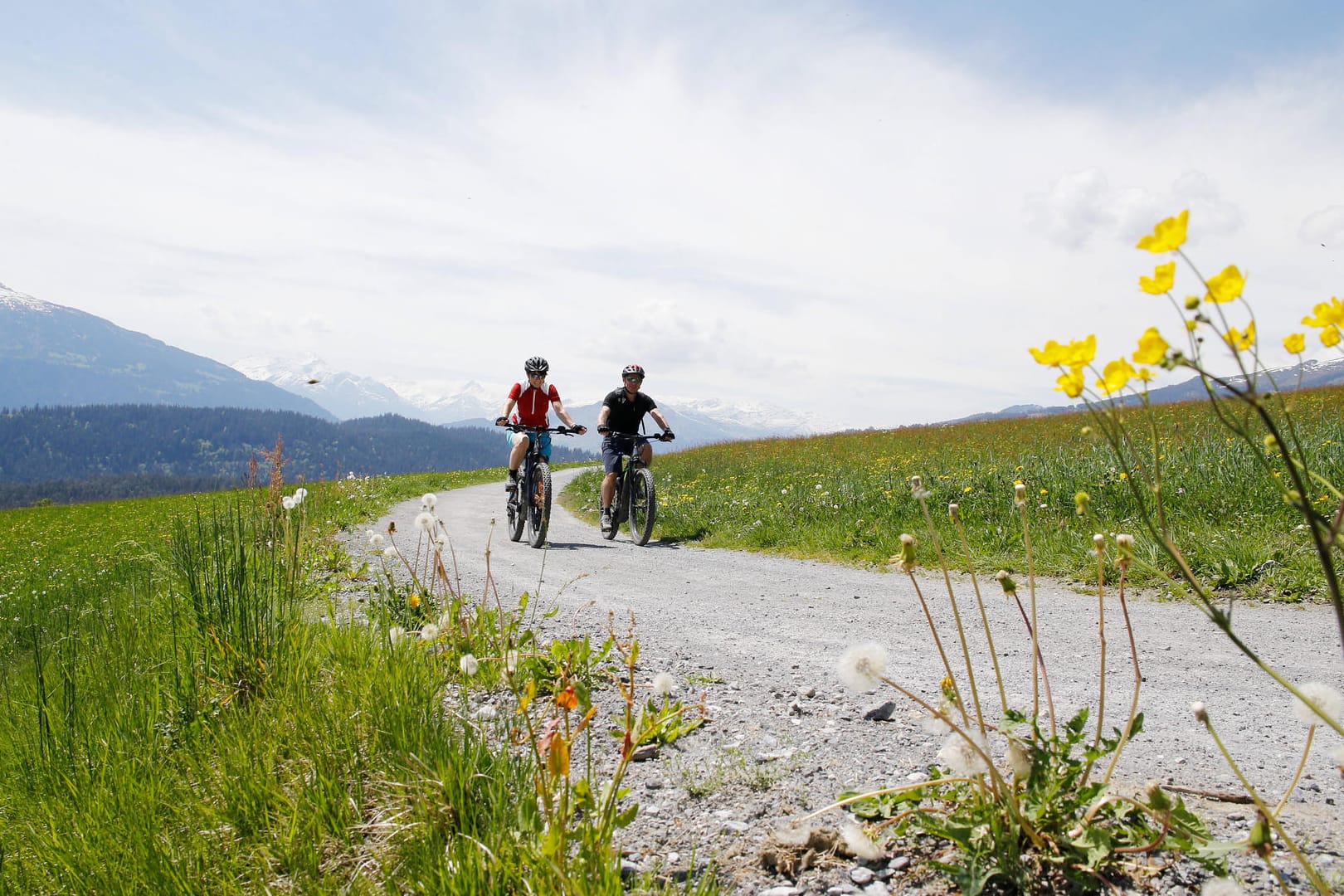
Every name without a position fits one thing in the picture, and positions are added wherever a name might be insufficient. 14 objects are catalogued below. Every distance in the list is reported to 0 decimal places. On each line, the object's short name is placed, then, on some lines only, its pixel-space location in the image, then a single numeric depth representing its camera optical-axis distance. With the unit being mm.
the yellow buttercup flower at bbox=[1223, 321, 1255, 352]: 1200
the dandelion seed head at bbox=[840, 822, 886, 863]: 2010
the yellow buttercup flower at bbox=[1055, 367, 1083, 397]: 1370
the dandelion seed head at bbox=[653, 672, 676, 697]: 2148
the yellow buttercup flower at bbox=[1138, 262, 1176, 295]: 1158
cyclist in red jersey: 11289
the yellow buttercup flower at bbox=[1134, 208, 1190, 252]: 1097
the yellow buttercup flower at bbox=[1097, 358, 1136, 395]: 1275
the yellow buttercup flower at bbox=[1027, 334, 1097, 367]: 1356
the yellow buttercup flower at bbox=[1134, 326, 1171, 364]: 1060
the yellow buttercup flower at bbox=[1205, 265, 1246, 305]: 1104
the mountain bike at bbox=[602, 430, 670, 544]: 11602
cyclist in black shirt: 11789
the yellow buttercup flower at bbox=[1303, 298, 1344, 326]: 1195
